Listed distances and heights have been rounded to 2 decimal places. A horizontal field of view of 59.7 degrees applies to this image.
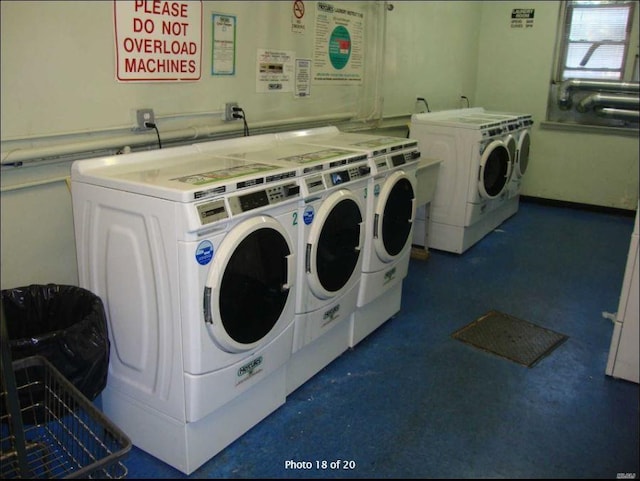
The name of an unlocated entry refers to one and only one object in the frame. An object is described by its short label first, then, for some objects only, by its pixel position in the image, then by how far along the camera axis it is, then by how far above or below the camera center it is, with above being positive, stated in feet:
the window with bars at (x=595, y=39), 17.99 +2.24
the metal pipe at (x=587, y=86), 17.79 +0.73
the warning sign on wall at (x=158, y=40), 7.93 +0.74
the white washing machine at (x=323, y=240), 7.68 -2.01
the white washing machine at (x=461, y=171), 14.14 -1.70
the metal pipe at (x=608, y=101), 17.73 +0.27
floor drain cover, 9.80 -4.17
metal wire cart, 4.75 -3.35
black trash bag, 6.10 -2.79
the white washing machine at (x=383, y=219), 9.21 -1.99
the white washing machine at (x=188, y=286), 6.04 -2.20
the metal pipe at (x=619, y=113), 17.72 -0.10
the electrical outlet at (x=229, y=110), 9.94 -0.29
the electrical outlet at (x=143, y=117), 8.36 -0.40
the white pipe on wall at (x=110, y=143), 6.92 -0.76
